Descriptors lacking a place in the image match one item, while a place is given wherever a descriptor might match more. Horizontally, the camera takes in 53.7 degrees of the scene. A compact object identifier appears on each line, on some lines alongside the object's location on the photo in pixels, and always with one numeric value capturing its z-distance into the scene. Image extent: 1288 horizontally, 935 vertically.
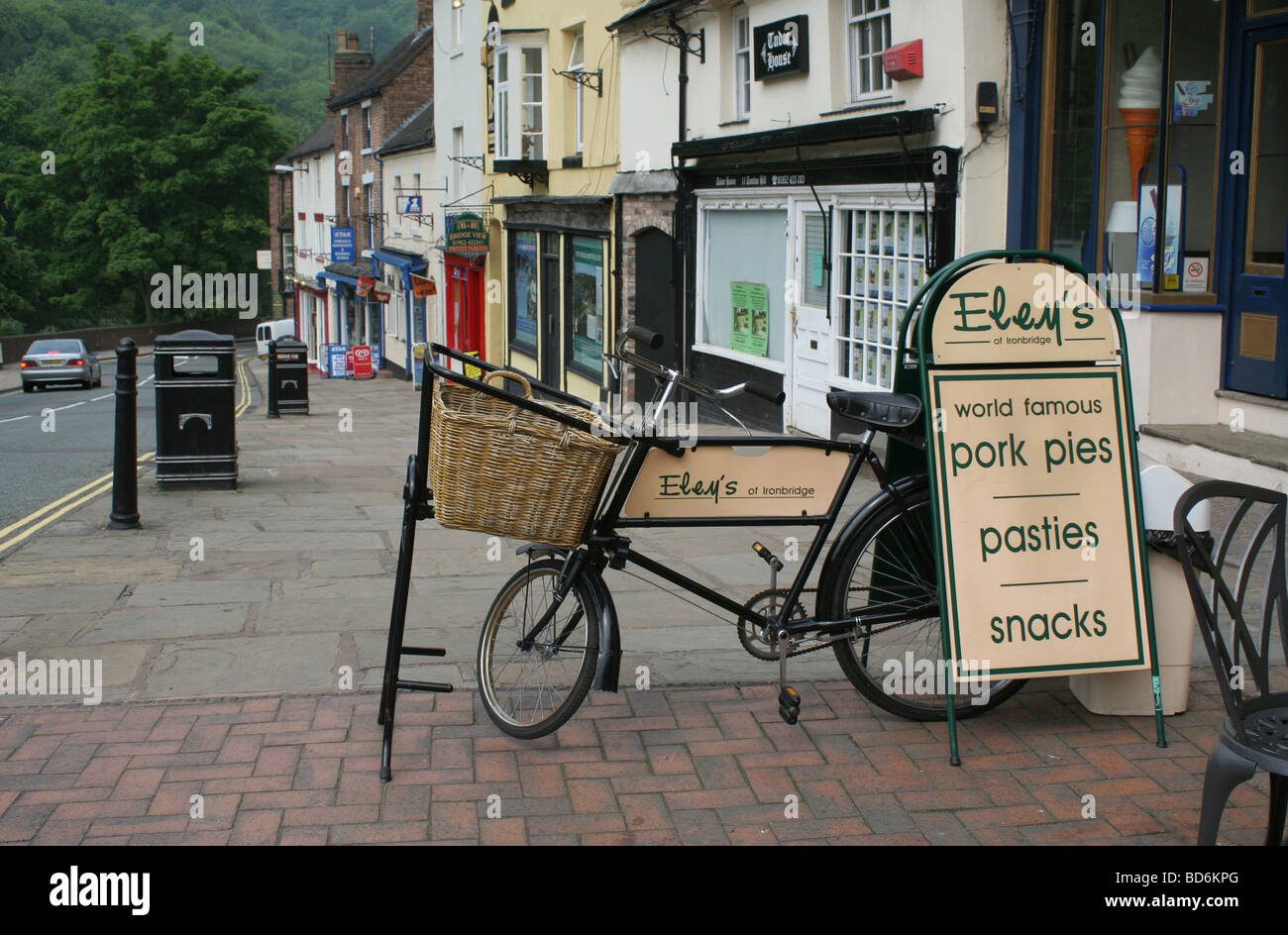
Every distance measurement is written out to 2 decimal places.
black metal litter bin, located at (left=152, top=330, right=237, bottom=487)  9.86
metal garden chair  3.15
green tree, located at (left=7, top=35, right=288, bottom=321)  62.91
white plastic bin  4.58
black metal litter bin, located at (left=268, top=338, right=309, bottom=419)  24.11
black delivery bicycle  4.41
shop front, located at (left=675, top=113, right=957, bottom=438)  10.99
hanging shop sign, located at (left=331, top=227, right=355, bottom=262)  42.50
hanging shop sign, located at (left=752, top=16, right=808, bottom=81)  12.55
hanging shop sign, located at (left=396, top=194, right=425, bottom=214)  32.41
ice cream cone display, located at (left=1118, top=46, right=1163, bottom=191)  9.05
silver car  38.38
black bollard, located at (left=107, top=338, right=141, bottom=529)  8.53
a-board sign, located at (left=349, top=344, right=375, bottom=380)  39.03
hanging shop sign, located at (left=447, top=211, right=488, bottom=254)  25.75
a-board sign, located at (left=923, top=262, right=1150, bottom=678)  4.41
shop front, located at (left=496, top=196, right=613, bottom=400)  20.05
